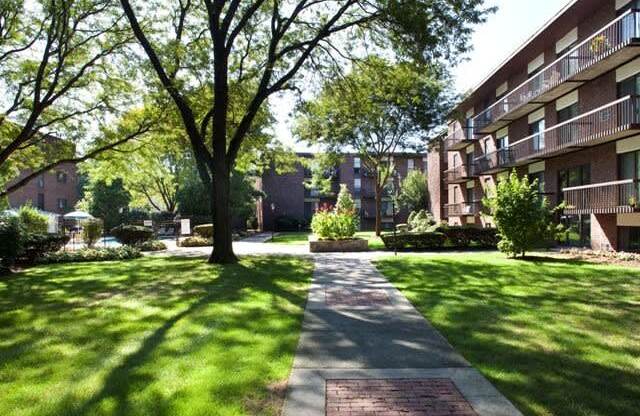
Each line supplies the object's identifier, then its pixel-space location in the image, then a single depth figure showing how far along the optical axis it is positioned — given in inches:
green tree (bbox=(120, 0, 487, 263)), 561.3
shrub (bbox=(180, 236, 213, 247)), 1071.0
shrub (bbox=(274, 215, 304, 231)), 2155.5
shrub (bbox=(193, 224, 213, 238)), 1184.8
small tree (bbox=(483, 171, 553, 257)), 642.2
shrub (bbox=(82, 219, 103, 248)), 978.7
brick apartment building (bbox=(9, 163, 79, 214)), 1985.7
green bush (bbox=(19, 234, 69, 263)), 673.4
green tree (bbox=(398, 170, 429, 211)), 1882.4
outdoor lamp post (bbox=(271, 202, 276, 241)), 2139.6
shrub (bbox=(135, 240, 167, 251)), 952.3
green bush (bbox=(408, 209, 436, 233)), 1242.0
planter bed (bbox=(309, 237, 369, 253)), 827.4
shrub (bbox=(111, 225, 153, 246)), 967.6
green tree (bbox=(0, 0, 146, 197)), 696.4
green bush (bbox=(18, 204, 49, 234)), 1103.0
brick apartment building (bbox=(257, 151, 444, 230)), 2257.6
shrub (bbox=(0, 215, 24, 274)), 547.5
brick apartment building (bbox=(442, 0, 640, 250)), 683.1
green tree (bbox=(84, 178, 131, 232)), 1801.2
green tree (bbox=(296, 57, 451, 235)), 713.0
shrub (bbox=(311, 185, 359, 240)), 870.4
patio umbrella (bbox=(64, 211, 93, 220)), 1403.8
